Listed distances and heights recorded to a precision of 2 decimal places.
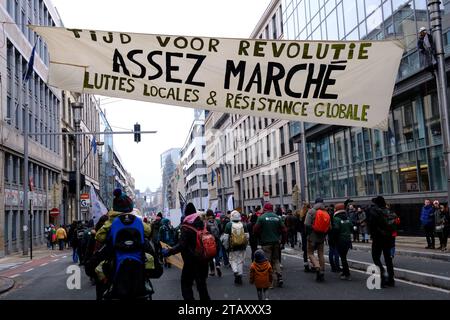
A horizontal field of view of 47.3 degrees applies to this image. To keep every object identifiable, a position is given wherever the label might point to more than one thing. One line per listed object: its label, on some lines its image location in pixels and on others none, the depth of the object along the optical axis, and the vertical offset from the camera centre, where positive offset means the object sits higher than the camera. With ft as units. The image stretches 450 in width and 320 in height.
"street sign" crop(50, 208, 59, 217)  107.62 +2.15
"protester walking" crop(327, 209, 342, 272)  38.27 -3.77
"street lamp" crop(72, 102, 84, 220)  123.34 +25.19
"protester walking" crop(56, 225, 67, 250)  103.96 -2.82
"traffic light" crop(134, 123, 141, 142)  82.17 +13.42
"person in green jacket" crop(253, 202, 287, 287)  34.14 -1.71
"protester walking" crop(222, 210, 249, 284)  37.17 -2.33
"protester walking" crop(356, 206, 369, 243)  71.58 -2.85
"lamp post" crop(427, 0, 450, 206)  43.62 +11.06
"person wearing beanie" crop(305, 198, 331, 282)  36.04 -2.17
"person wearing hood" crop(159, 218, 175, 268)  49.01 -1.69
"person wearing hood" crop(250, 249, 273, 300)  26.94 -3.23
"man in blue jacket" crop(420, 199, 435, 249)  54.39 -2.13
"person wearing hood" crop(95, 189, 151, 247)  19.80 +0.25
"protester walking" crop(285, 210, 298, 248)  58.01 -1.60
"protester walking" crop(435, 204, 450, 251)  52.37 -2.35
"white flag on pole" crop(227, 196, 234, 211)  105.09 +1.98
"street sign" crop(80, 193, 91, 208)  131.13 +5.06
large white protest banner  21.84 +5.82
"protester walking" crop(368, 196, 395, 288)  31.30 -1.82
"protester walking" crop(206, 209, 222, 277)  42.01 -1.70
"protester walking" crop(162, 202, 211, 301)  24.23 -2.29
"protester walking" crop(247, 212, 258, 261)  43.65 -1.77
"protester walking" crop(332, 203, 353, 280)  36.60 -2.07
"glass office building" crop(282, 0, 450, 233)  71.87 +12.04
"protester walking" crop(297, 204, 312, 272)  42.16 -2.99
